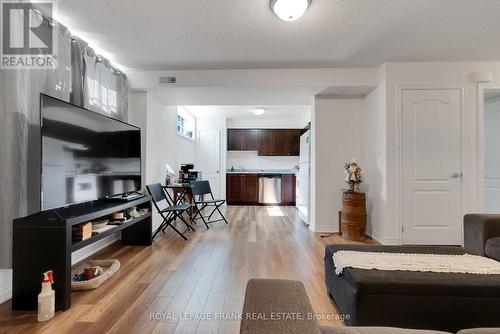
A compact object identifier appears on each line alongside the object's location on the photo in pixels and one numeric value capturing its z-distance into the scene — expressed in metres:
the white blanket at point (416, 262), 1.40
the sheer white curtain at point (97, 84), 2.31
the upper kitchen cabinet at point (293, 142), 6.49
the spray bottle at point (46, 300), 1.49
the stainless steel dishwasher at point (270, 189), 6.12
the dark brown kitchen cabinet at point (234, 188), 6.23
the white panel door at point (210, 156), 6.28
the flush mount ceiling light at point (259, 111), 5.42
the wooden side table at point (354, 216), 3.13
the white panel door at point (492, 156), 3.58
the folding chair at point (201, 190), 4.05
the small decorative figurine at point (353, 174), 3.21
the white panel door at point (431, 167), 2.95
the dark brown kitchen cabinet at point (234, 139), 6.57
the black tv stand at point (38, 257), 1.58
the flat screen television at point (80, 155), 1.67
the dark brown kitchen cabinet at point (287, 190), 6.10
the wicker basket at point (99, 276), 1.84
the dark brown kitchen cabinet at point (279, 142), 6.51
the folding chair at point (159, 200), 3.19
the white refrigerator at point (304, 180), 4.17
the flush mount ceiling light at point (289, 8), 1.81
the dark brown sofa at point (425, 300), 1.21
